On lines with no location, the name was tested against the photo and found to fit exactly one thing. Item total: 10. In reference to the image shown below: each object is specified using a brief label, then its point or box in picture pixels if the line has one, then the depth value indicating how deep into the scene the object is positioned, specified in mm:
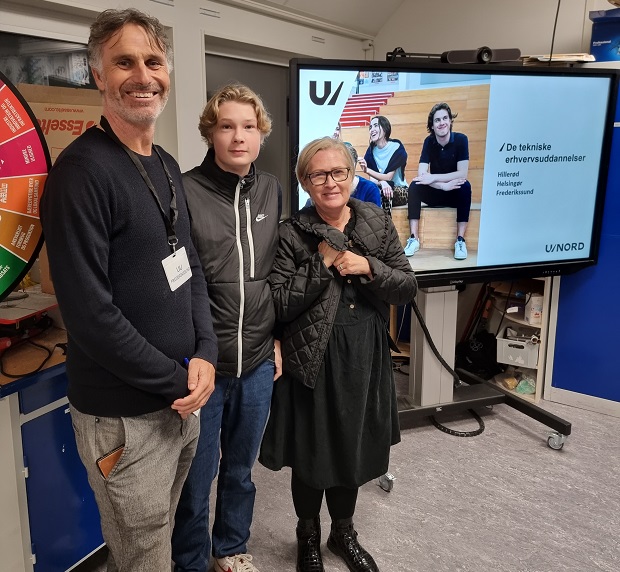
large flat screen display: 2248
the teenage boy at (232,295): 1437
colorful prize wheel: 1248
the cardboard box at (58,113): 1729
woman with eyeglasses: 1570
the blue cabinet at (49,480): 1532
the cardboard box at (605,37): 2793
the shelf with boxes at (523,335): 3123
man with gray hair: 1076
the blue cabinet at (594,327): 2898
